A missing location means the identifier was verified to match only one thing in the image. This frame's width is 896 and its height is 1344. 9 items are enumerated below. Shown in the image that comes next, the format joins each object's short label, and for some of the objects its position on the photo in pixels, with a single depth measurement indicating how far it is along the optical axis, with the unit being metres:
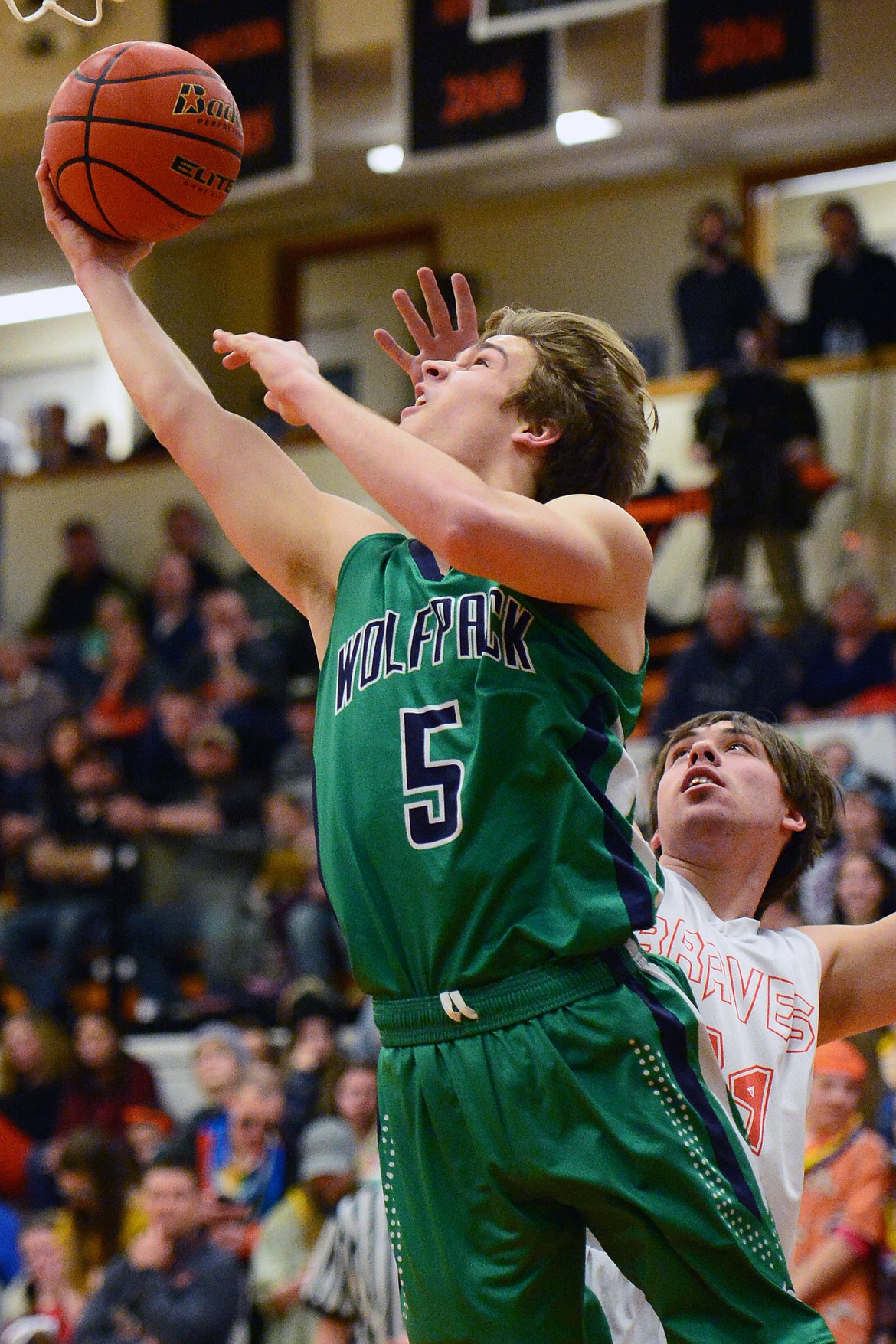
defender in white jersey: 5.26
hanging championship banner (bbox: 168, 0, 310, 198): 19.05
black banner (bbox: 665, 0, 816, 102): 17.17
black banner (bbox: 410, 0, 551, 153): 18.06
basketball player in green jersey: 4.26
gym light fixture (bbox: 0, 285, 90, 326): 28.38
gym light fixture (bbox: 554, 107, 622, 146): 23.58
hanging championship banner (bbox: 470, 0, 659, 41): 16.80
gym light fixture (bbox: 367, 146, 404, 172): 24.40
